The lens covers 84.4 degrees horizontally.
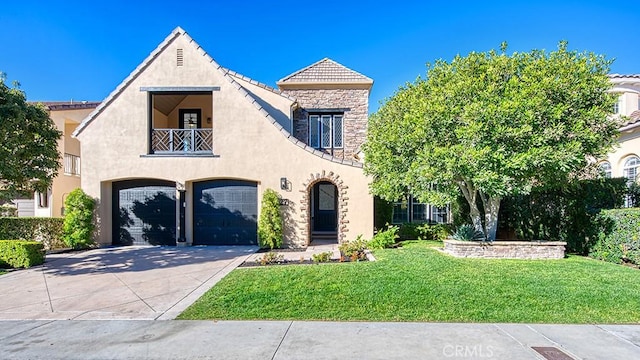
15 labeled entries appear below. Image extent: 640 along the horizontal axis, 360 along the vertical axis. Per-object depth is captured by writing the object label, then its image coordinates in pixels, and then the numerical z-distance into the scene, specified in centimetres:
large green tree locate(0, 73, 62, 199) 918
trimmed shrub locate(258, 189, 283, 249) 1236
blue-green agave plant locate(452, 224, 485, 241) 1061
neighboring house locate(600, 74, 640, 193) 1298
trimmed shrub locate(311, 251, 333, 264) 946
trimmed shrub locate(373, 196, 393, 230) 1392
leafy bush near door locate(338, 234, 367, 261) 992
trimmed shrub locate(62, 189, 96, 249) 1230
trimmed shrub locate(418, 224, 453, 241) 1387
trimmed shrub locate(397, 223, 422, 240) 1424
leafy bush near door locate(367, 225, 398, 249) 1174
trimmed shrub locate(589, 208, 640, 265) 920
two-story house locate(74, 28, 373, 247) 1276
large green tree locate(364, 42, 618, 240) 872
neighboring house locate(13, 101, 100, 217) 1720
